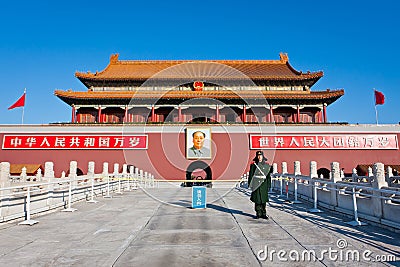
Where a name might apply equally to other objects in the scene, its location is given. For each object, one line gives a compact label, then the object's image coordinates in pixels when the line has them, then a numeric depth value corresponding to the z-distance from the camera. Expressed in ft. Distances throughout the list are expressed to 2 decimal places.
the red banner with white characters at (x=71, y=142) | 82.02
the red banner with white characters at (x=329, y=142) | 82.02
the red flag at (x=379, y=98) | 87.97
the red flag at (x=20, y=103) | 87.04
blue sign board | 28.86
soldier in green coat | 22.63
